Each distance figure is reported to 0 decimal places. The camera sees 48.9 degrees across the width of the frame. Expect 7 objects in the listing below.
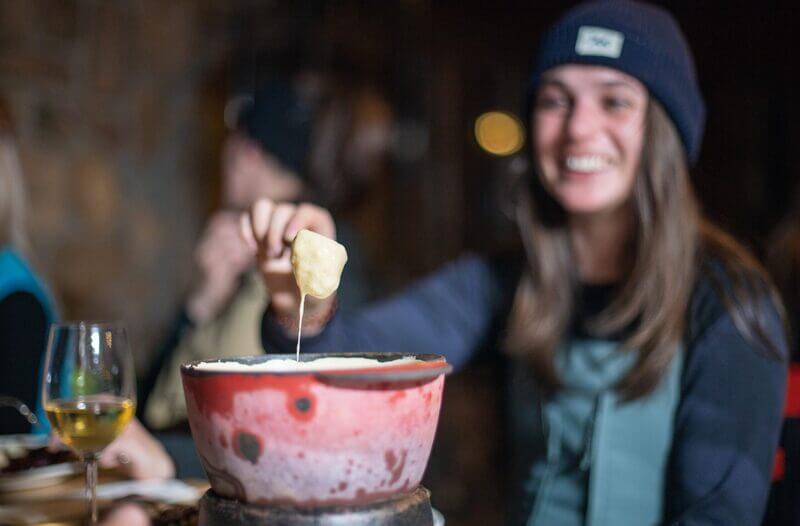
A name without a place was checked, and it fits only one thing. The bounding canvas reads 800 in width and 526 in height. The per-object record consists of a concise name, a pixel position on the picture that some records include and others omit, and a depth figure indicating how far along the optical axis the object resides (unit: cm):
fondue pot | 71
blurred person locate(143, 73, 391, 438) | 254
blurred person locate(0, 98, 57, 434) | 223
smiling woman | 138
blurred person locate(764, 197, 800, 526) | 125
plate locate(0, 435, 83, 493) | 125
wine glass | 108
